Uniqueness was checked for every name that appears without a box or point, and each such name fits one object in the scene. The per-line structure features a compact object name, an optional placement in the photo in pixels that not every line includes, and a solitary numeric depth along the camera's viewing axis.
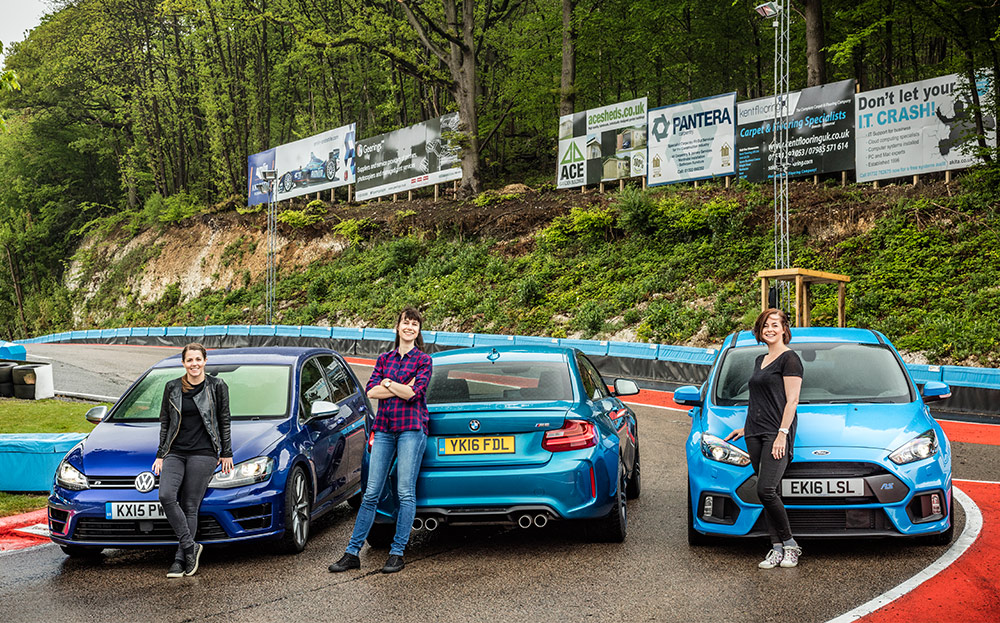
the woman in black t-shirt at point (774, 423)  5.93
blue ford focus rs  6.07
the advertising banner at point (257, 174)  45.72
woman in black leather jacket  6.38
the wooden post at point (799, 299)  17.66
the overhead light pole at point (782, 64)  19.66
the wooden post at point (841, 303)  18.52
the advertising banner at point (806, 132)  25.08
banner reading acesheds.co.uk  30.06
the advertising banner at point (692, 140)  27.77
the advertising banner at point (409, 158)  37.69
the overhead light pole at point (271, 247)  34.34
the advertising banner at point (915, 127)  22.80
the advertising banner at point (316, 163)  42.00
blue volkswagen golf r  6.58
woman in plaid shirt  6.25
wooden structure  17.28
